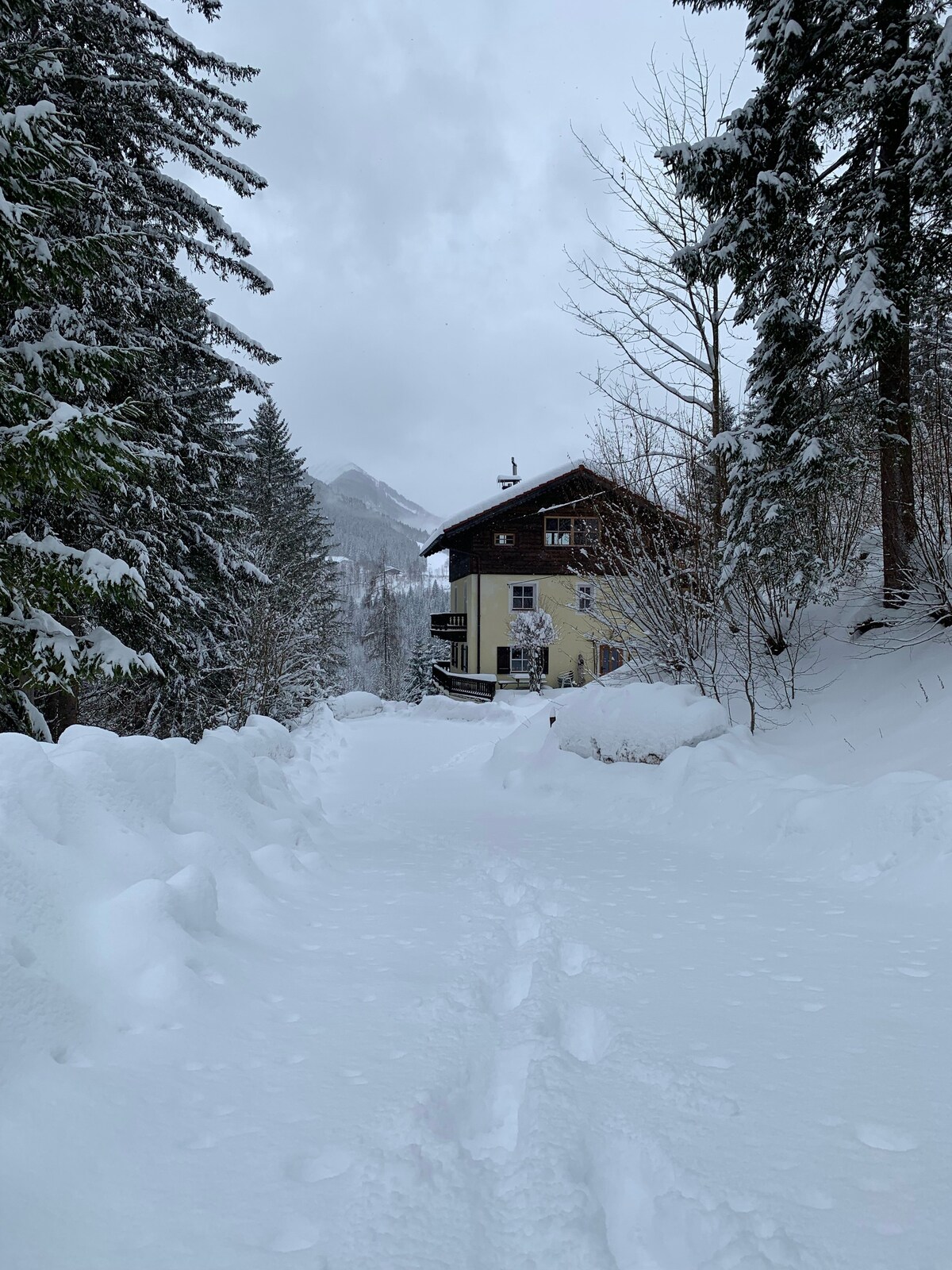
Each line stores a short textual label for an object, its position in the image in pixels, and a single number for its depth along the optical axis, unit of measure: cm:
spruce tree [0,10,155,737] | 521
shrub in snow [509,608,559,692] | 2469
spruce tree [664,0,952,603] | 769
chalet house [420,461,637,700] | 2703
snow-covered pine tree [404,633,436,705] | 3988
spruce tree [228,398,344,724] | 1547
